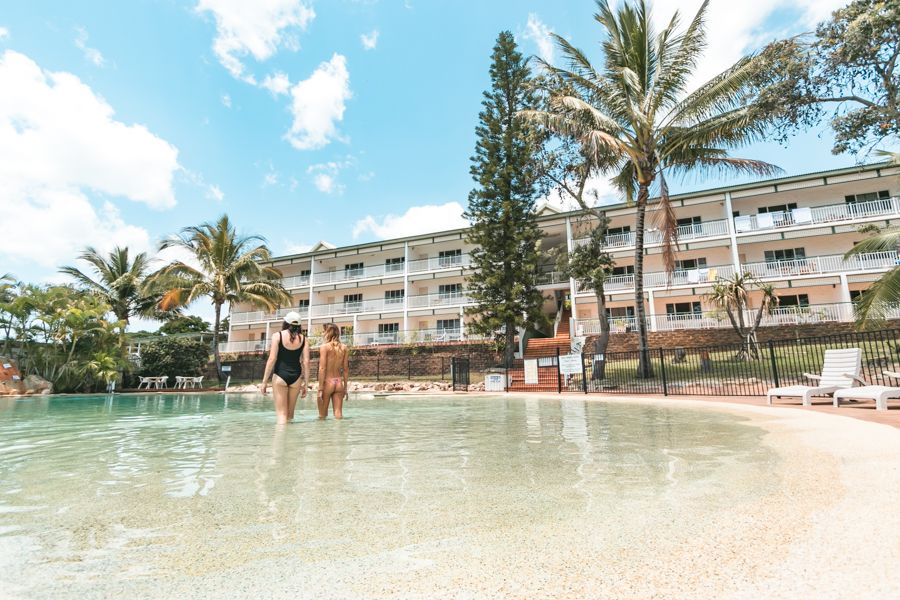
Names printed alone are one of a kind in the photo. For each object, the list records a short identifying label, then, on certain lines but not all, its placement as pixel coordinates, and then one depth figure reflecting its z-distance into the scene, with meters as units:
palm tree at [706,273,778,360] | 18.91
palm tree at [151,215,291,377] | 26.22
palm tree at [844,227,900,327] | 10.09
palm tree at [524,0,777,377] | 14.75
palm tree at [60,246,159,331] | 28.86
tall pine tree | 22.03
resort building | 22.70
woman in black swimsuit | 6.75
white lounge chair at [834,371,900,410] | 6.83
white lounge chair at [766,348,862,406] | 8.02
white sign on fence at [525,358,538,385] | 16.45
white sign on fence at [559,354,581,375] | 14.44
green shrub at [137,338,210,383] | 25.47
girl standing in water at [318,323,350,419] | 7.26
